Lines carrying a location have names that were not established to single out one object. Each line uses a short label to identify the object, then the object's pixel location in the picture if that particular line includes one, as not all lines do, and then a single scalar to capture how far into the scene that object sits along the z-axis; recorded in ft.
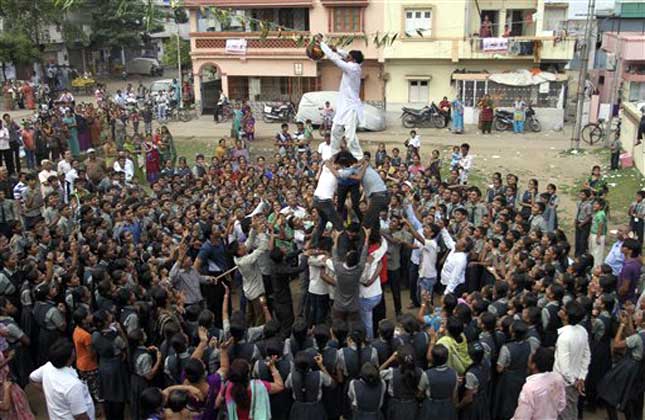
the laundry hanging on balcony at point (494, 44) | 81.92
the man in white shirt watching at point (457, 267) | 27.37
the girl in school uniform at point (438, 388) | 17.97
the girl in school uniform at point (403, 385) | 18.01
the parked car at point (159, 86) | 100.91
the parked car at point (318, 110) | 80.18
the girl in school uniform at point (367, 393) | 17.65
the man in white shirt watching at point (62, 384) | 17.76
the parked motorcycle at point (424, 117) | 82.17
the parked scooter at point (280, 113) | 86.89
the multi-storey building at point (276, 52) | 87.56
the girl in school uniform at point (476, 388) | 19.17
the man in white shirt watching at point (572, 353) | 19.63
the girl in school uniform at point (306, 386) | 18.42
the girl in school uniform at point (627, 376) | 20.60
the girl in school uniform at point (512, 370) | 20.10
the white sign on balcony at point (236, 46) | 89.04
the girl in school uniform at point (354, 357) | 19.35
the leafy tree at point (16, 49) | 103.86
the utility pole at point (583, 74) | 64.39
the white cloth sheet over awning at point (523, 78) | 79.87
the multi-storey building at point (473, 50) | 81.41
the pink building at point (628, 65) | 75.51
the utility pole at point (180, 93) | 94.75
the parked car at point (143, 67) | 139.44
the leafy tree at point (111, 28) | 126.00
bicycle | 69.21
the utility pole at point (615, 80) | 70.45
